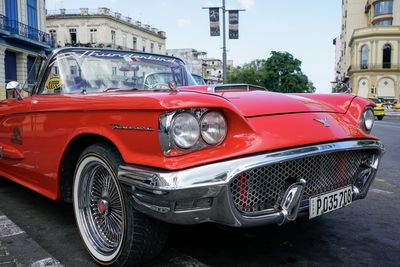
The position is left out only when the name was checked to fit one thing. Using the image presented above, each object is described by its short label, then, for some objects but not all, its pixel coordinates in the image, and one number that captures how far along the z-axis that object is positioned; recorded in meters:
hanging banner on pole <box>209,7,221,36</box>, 16.58
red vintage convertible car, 2.03
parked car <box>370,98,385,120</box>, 23.48
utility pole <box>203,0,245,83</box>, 17.47
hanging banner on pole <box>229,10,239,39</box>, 16.88
